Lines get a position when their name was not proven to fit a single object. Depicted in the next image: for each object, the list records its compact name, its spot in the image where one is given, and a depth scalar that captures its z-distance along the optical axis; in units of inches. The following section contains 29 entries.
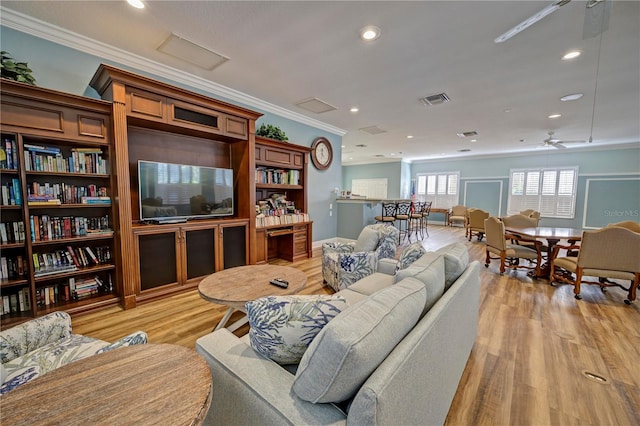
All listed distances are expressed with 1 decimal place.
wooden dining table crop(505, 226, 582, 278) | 143.7
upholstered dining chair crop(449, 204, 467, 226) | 372.4
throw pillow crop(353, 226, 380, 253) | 125.1
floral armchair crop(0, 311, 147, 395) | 47.1
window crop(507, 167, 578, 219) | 324.2
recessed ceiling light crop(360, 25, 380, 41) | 93.5
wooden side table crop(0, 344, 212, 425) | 29.3
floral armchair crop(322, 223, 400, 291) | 117.0
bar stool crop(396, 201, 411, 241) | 248.7
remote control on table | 86.0
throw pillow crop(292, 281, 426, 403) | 32.5
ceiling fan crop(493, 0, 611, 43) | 70.6
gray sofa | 32.6
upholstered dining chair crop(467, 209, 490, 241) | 260.8
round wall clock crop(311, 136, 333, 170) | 216.4
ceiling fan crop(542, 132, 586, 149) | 229.1
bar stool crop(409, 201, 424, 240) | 274.2
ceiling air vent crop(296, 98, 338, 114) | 167.3
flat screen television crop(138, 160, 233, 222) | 119.4
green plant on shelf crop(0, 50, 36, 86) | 85.9
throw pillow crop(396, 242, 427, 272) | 86.4
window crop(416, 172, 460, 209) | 405.7
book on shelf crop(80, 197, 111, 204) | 104.4
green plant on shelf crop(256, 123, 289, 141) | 169.2
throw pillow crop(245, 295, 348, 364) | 41.9
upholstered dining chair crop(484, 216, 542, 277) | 154.5
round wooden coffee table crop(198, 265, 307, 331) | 77.5
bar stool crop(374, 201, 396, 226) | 244.2
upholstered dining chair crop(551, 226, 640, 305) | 117.0
